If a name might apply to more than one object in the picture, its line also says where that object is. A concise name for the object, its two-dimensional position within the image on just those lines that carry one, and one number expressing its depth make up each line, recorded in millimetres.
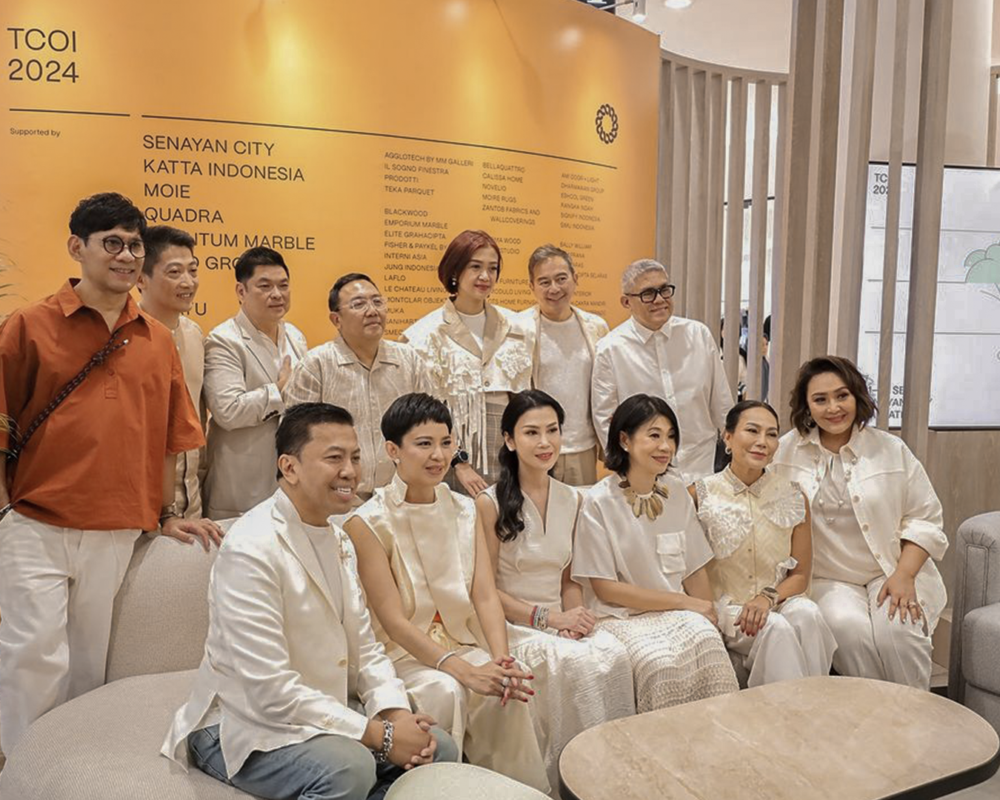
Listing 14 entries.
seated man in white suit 2117
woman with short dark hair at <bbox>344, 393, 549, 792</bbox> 2604
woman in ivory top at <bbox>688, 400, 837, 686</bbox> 3221
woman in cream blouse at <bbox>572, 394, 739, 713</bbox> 3162
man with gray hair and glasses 3727
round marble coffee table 2084
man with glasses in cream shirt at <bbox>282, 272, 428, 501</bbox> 3240
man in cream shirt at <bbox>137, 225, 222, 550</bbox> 3074
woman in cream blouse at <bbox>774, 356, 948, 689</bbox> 3230
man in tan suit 3227
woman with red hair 3508
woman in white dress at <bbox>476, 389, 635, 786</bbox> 2871
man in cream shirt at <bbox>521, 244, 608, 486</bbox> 3715
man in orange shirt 2609
